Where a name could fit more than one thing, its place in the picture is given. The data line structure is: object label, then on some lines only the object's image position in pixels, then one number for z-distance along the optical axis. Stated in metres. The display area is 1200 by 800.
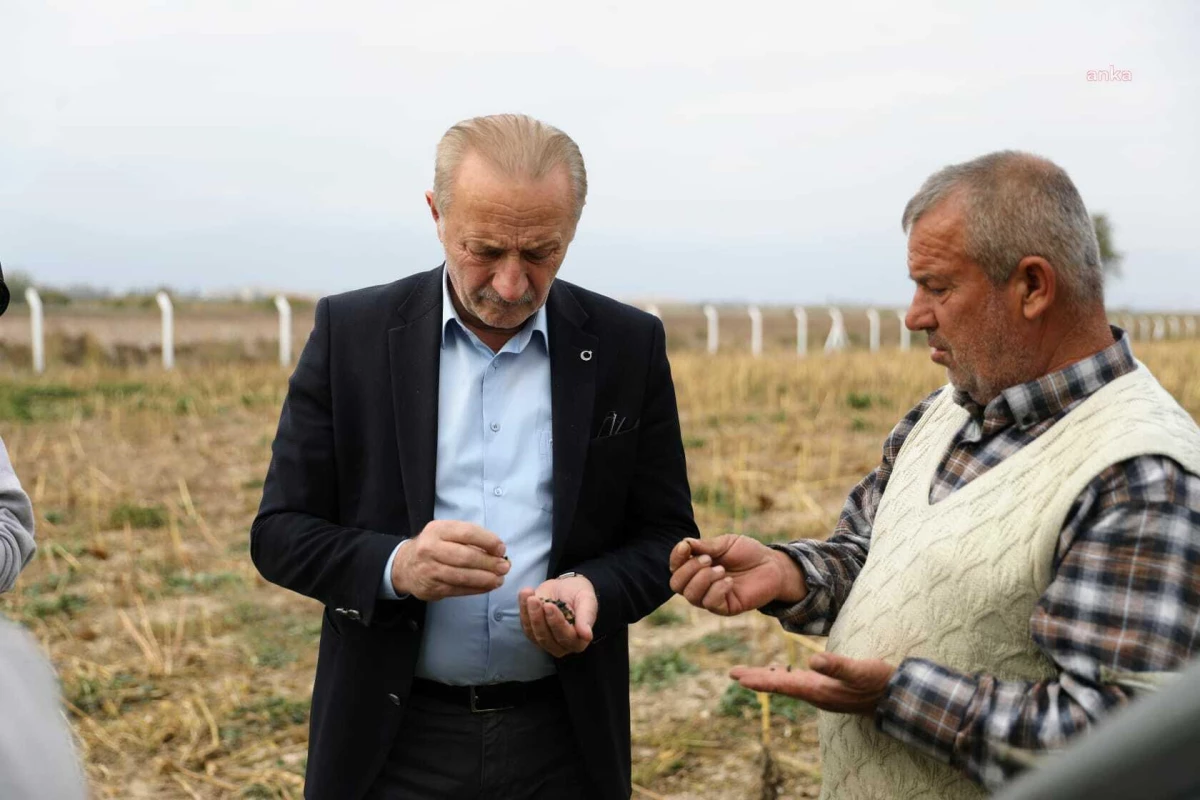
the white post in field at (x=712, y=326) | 31.39
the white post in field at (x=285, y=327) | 24.47
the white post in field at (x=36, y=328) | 21.89
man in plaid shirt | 2.09
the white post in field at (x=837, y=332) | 31.91
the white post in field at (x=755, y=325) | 32.34
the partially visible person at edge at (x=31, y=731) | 1.28
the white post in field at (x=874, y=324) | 36.87
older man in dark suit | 2.85
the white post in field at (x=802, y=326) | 34.41
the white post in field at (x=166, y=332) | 23.39
